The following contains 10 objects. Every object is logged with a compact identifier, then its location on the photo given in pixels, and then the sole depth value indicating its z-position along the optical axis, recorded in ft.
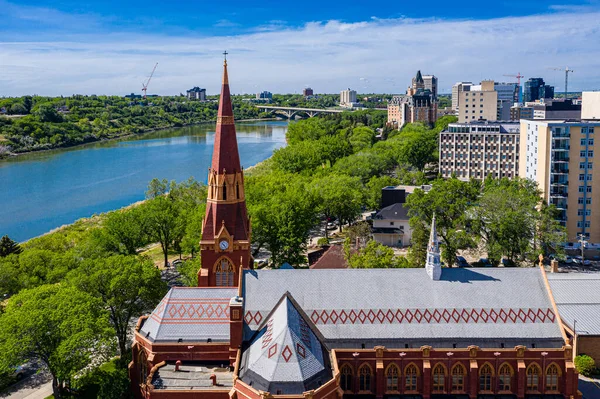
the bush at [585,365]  129.80
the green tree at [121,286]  133.28
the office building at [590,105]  296.30
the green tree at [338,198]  248.93
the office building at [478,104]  552.00
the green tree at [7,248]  196.44
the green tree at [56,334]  106.83
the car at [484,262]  208.38
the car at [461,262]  213.05
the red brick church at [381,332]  103.40
